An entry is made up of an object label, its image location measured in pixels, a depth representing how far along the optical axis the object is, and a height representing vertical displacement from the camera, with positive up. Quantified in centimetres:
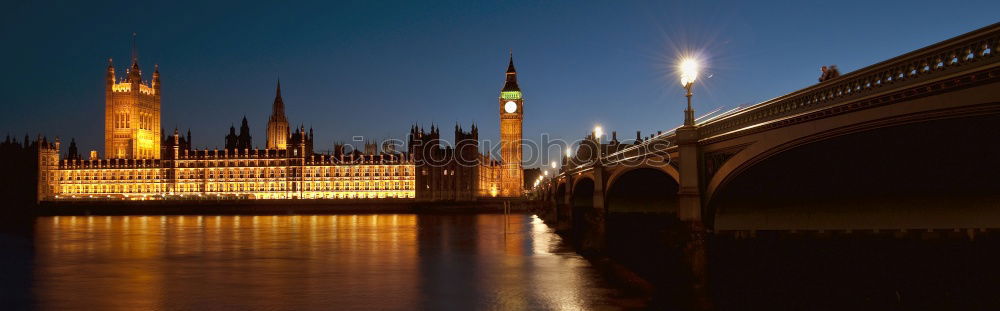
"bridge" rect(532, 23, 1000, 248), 1276 +84
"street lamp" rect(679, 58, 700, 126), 2222 +341
